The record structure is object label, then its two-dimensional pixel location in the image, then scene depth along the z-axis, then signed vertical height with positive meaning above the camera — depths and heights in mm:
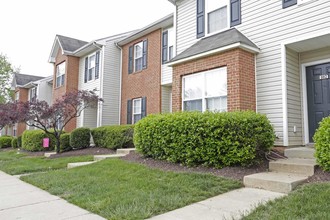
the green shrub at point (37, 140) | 14914 -799
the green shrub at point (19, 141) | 19056 -1059
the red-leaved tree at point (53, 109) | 11500 +748
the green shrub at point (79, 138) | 13305 -563
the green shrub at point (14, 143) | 19922 -1250
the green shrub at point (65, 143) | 13812 -844
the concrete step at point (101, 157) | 9083 -1042
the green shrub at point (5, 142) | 21531 -1274
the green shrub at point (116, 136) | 11438 -419
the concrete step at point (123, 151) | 10095 -908
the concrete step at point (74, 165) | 8397 -1199
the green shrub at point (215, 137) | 5969 -223
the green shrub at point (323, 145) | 4914 -301
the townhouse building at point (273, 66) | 7105 +1785
